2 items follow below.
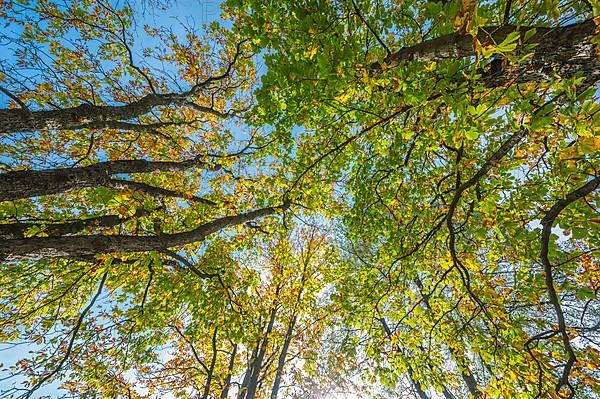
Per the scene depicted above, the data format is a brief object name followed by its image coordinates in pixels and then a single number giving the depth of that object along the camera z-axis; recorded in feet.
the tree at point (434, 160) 5.84
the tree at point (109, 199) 13.08
